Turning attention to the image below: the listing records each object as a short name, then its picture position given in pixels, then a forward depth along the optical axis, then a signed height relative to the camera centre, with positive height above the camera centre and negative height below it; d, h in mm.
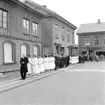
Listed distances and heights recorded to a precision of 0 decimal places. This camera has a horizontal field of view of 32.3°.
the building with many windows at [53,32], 25703 +3575
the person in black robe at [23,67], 11188 -651
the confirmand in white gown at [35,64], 13073 -594
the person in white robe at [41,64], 14098 -605
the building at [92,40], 44438 +3983
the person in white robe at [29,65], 12867 -612
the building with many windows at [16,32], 14281 +2250
